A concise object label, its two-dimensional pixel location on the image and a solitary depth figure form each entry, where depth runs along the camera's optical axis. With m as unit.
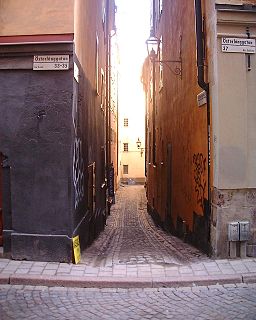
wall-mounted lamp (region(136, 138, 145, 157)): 35.69
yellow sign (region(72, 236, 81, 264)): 5.16
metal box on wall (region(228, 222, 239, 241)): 5.20
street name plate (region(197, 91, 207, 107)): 5.73
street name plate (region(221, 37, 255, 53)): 5.22
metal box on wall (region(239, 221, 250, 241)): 5.21
